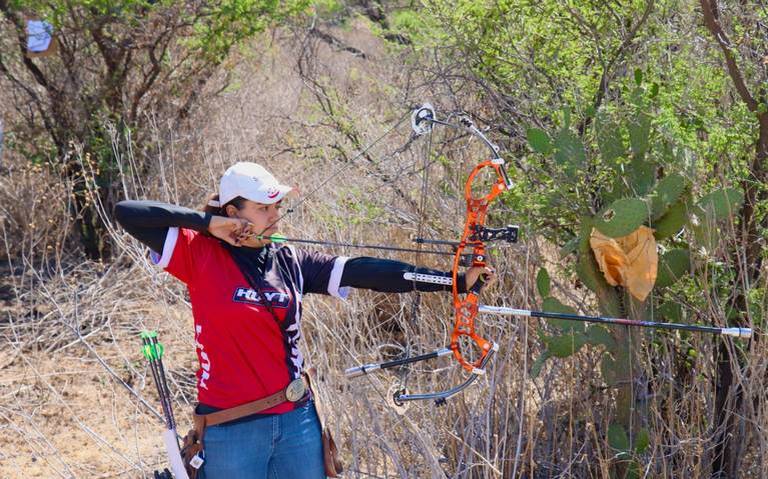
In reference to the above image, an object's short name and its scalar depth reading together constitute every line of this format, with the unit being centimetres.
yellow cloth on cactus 800
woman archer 672
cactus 814
